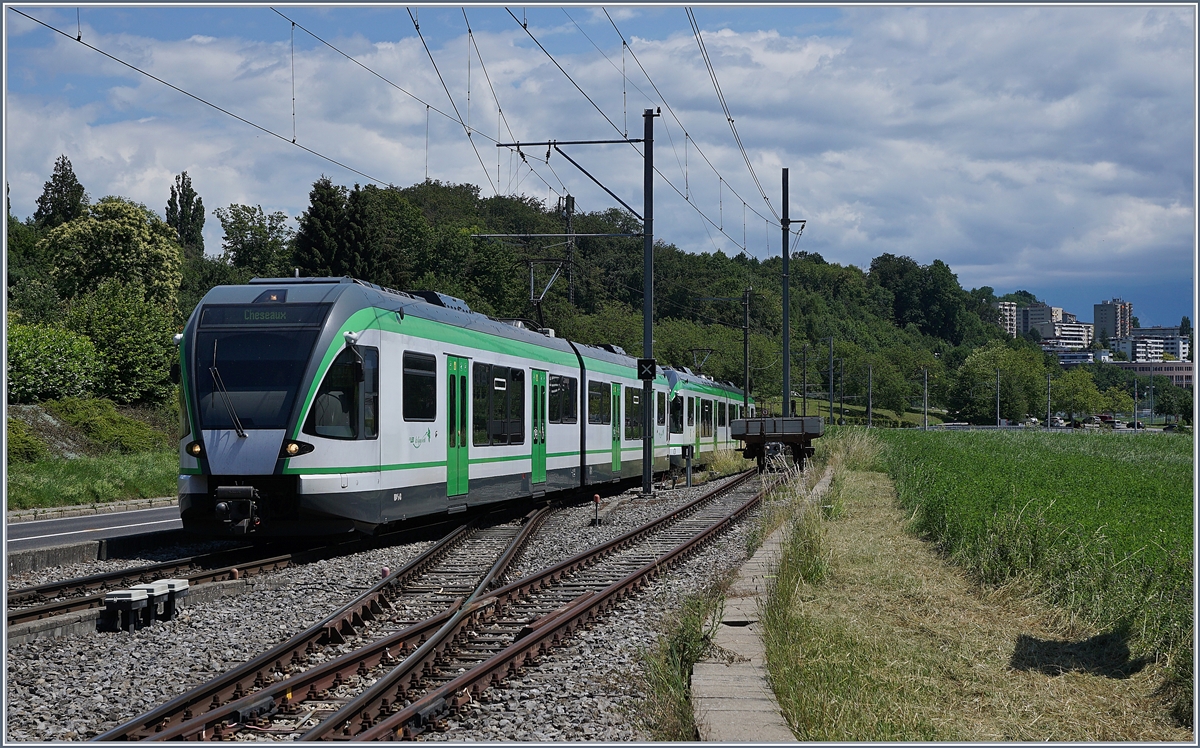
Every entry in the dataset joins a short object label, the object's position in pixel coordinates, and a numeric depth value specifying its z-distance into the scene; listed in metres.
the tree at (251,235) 84.25
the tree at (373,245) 70.12
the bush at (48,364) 33.06
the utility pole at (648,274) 23.42
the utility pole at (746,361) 47.34
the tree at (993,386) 132.00
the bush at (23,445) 27.41
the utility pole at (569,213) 31.05
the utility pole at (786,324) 34.66
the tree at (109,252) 59.22
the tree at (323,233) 70.06
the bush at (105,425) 32.38
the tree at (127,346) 38.34
